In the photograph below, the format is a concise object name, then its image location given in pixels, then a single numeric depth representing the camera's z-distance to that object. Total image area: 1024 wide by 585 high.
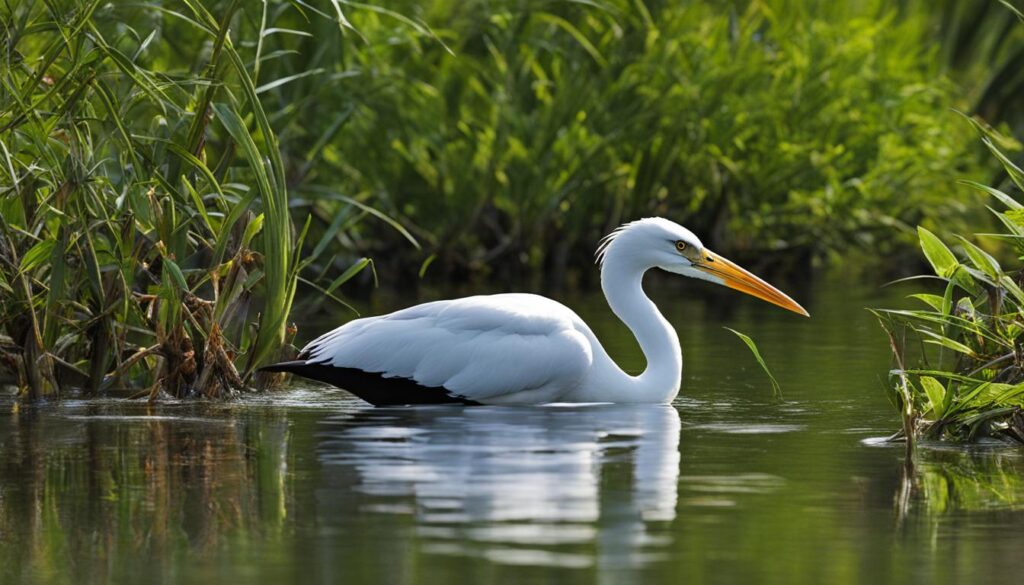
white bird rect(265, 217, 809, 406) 18.56
